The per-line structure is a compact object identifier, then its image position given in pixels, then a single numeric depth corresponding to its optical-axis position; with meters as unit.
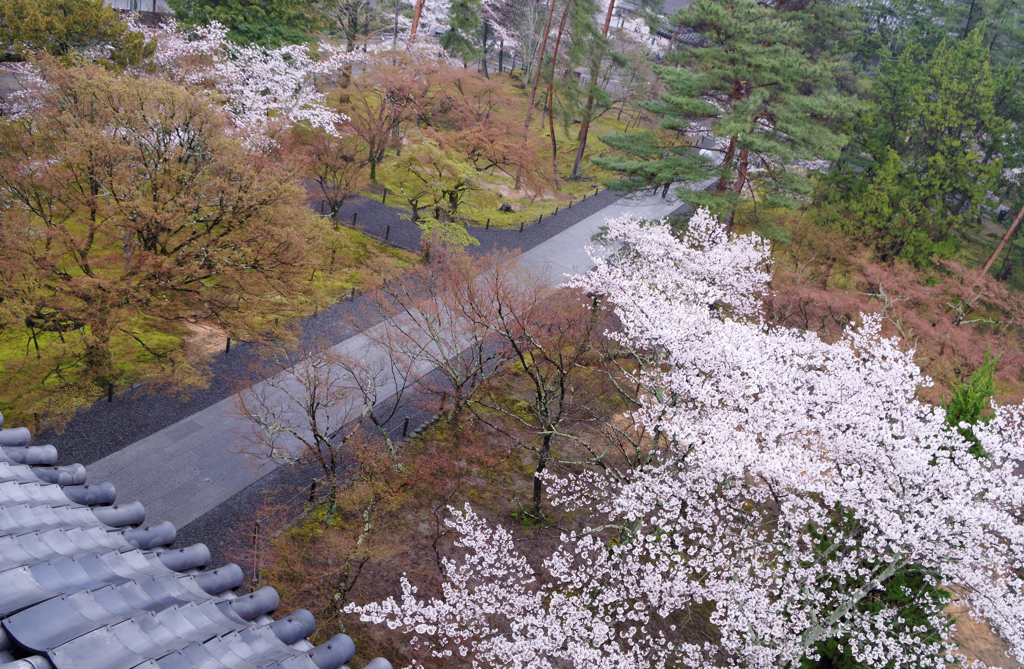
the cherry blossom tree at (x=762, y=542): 11.11
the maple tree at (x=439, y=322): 17.88
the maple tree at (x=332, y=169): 25.33
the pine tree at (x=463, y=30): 38.78
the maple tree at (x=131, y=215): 13.91
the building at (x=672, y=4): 69.25
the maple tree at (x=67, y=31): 22.44
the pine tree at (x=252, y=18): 29.86
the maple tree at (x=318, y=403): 14.21
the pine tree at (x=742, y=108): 21.05
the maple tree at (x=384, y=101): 29.33
